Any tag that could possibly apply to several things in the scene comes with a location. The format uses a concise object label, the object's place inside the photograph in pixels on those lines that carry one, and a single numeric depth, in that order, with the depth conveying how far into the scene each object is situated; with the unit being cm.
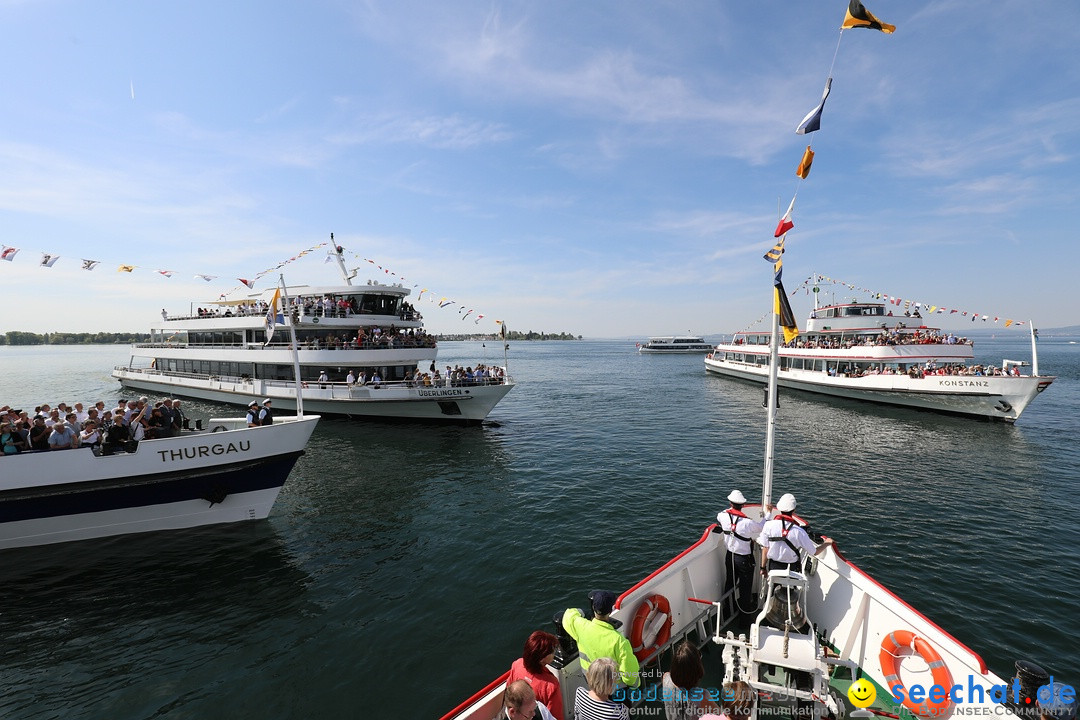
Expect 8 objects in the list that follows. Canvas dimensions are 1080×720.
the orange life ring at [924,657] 518
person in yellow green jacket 486
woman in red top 448
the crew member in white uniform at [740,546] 709
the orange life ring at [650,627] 639
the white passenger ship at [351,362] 2433
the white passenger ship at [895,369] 2511
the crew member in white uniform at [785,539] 638
